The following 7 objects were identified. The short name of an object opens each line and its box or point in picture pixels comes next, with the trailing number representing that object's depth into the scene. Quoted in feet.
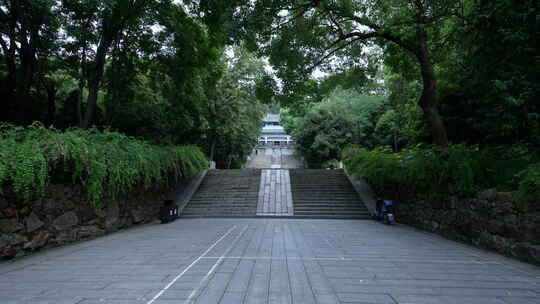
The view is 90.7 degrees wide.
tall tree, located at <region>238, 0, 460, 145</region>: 21.75
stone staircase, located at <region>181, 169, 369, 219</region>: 33.68
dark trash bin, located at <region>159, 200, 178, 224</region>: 28.95
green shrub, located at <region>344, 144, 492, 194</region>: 18.33
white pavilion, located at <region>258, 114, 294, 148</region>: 174.26
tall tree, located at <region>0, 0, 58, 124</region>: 22.29
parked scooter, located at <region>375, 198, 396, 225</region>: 27.61
